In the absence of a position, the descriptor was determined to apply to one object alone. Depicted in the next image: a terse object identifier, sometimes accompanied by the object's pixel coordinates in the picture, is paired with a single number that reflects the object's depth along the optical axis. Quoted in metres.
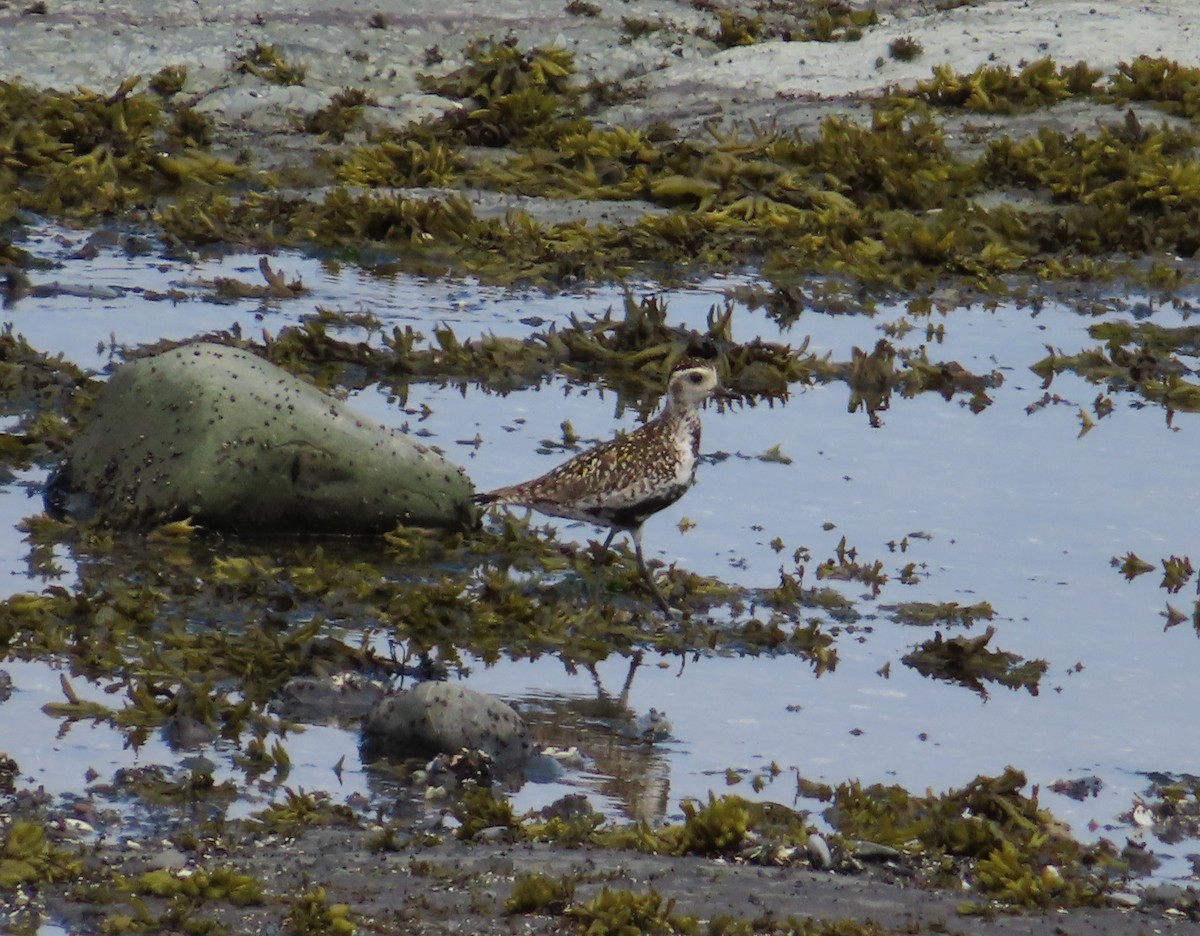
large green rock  19.97
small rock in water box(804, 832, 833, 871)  13.27
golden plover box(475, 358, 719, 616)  19.27
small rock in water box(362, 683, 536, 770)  14.58
